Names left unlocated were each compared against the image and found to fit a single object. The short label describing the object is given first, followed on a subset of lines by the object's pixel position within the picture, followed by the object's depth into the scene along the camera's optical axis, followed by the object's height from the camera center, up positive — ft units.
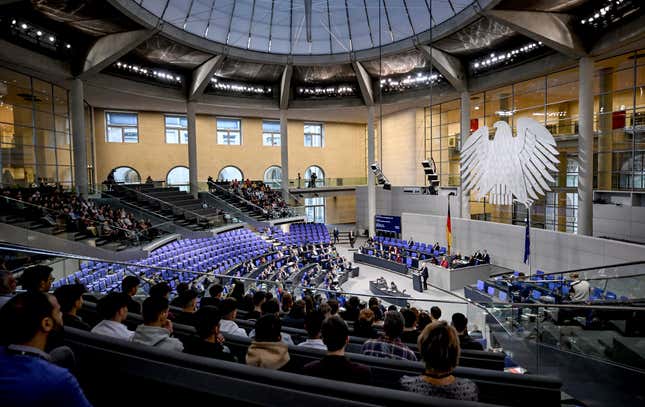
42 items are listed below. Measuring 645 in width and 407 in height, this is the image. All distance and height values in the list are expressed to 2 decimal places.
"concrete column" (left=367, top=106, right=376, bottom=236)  93.50 -0.64
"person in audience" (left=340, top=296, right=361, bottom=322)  19.15 -6.73
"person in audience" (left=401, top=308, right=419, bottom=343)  14.85 -6.05
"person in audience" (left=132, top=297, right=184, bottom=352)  8.68 -3.56
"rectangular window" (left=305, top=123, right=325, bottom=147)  116.47 +14.96
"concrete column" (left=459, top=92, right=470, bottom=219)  74.33 +10.29
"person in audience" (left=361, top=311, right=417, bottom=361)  10.34 -4.58
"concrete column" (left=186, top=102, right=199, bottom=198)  84.12 +8.13
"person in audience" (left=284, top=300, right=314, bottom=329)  16.58 -6.05
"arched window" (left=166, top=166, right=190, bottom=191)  97.86 +2.36
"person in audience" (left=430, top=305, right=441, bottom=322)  19.39 -6.83
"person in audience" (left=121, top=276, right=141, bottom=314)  15.09 -4.25
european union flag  47.55 -8.25
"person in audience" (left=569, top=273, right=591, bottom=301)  25.93 -7.91
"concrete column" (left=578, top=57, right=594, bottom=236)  51.88 +3.83
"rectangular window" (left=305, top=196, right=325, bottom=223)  120.88 -8.49
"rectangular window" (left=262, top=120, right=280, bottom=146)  109.09 +14.84
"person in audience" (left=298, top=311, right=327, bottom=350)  10.51 -4.10
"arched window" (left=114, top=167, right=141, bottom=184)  90.89 +2.63
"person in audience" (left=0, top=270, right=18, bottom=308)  10.55 -2.73
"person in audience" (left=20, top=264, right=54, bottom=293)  12.51 -3.05
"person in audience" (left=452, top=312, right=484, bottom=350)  14.66 -6.26
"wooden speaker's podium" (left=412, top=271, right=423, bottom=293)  58.90 -15.97
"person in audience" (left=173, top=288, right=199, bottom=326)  13.21 -4.68
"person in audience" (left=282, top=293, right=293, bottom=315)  19.79 -6.40
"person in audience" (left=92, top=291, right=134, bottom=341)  10.19 -3.65
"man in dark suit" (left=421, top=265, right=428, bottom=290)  59.31 -15.05
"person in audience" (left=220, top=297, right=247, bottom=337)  12.70 -4.72
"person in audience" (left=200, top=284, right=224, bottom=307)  20.37 -5.81
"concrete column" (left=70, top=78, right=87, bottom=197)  60.54 +8.25
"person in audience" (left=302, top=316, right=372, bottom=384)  7.06 -3.50
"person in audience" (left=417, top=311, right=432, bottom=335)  17.71 -6.64
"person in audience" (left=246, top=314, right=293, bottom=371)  8.02 -3.60
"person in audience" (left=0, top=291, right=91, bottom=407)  4.22 -2.10
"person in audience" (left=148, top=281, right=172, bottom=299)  11.54 -3.35
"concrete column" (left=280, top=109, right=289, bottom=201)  94.99 +7.74
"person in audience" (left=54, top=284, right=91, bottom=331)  10.82 -3.24
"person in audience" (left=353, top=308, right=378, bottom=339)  14.38 -5.63
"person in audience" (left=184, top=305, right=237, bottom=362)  8.20 -3.50
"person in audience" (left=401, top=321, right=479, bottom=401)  6.31 -3.20
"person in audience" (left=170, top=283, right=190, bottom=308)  17.18 -5.48
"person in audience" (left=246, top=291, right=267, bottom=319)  19.18 -6.04
